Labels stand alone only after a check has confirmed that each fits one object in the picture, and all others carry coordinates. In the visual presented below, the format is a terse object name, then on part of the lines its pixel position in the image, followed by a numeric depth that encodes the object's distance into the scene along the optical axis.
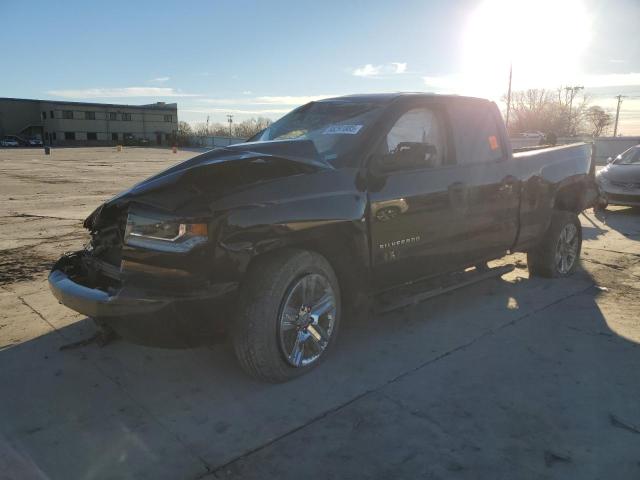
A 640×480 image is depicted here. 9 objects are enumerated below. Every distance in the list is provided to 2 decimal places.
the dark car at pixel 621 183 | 10.78
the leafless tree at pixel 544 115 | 72.12
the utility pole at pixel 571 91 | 74.69
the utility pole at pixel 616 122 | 82.06
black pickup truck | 2.86
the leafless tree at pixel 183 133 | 74.12
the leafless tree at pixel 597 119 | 76.88
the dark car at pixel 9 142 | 65.94
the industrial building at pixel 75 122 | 81.12
